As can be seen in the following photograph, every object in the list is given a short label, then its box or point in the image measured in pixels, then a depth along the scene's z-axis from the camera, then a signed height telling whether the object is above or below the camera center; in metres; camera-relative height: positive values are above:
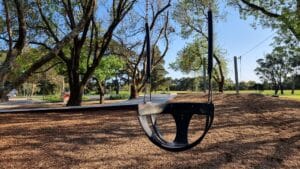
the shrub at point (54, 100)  15.46 -0.84
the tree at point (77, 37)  7.12 +2.32
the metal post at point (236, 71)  7.84 +0.65
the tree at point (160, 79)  24.46 +1.25
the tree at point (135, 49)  10.38 +2.32
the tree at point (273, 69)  33.94 +3.21
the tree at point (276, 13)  5.93 +2.54
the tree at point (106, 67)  11.62 +1.37
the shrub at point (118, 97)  15.92 -0.68
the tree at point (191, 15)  8.86 +3.91
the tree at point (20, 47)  3.46 +0.83
